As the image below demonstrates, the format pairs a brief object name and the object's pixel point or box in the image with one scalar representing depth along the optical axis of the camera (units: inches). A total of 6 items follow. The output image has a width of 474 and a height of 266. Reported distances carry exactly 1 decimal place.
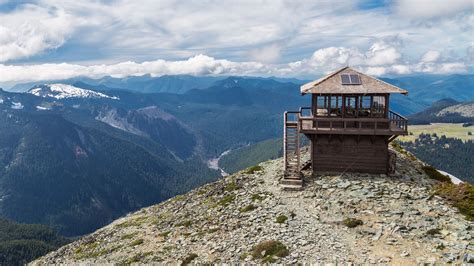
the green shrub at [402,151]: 1900.8
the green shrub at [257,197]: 1471.2
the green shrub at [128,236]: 1578.5
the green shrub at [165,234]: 1422.9
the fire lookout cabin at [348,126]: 1491.1
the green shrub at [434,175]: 1563.0
